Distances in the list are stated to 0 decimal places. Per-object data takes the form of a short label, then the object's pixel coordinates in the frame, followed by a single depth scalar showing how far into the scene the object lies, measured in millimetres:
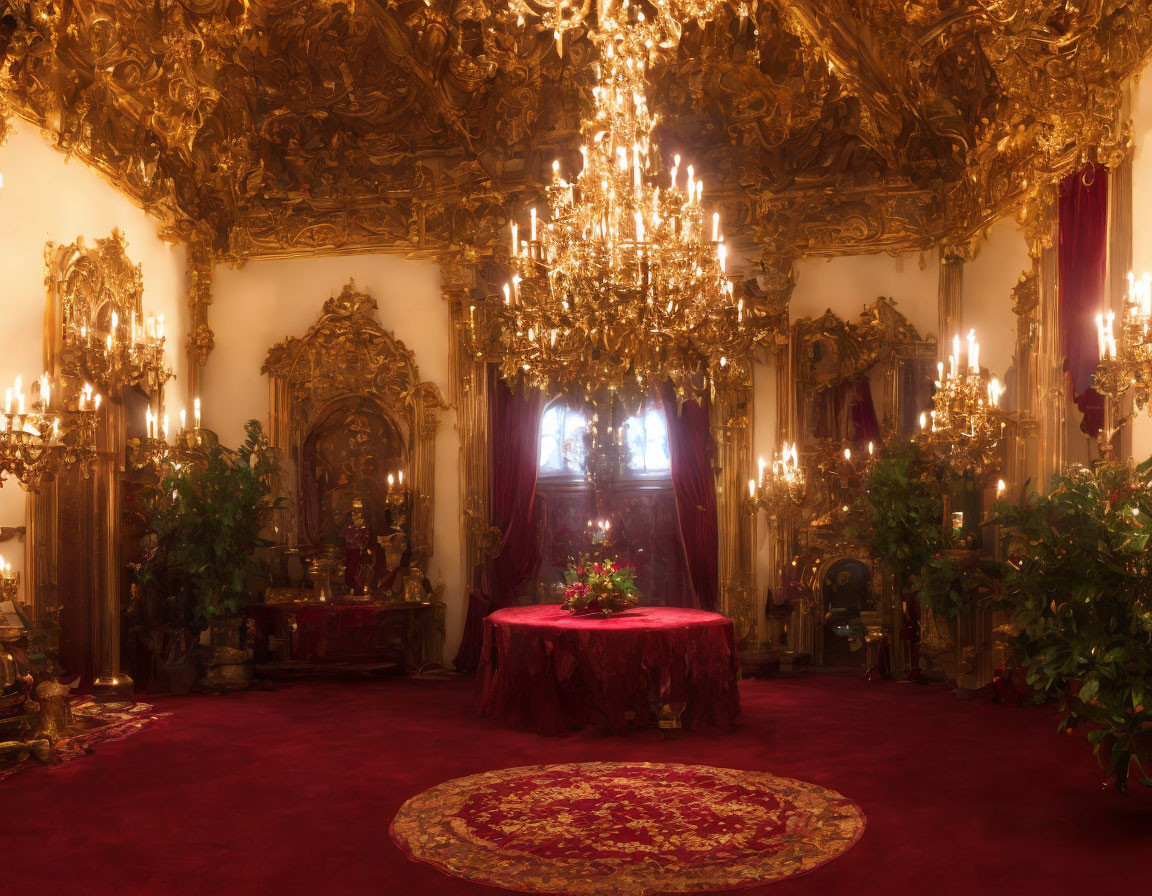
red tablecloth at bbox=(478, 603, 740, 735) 7910
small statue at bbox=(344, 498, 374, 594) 11266
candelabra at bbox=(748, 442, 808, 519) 10570
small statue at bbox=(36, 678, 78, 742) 7273
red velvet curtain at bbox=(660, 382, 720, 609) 11234
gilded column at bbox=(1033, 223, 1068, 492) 8383
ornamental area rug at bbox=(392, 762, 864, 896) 4742
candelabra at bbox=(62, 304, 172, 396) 8977
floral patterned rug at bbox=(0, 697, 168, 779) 6944
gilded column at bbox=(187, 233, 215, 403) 11656
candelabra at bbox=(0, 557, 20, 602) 7297
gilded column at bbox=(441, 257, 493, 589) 11500
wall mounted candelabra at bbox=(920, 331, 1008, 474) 7926
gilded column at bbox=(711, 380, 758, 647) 11125
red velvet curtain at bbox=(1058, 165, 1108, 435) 7625
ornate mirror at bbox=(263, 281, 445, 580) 11617
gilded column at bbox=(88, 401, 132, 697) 9492
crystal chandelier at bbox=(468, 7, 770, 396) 6383
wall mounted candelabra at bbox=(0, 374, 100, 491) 6555
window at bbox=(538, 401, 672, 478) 11625
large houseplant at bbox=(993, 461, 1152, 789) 5287
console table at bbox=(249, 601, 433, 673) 10820
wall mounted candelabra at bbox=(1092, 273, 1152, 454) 5477
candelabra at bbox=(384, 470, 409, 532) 11359
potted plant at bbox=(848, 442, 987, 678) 9461
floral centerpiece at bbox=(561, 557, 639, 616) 8789
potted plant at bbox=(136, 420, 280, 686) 9906
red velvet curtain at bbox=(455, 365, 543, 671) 11375
